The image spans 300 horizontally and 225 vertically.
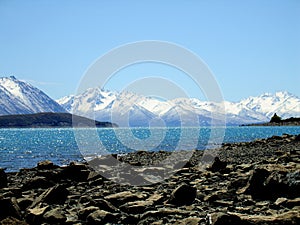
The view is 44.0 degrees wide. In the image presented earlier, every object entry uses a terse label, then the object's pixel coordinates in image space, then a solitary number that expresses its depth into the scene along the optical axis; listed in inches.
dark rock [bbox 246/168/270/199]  538.6
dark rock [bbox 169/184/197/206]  541.3
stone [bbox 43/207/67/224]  464.1
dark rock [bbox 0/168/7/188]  819.0
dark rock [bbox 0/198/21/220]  447.7
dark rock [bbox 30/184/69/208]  584.8
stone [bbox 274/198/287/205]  470.7
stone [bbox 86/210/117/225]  458.0
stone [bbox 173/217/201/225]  412.2
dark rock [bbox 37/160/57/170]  1238.9
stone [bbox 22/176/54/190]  755.4
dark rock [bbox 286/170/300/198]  490.6
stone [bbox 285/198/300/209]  455.8
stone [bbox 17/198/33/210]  576.8
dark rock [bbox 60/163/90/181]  868.4
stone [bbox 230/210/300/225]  373.7
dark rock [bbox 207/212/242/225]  372.5
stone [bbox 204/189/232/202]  546.9
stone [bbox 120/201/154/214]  512.1
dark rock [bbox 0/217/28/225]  376.9
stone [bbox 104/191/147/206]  564.1
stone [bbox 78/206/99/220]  483.5
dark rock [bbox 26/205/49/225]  465.1
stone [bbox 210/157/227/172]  894.3
